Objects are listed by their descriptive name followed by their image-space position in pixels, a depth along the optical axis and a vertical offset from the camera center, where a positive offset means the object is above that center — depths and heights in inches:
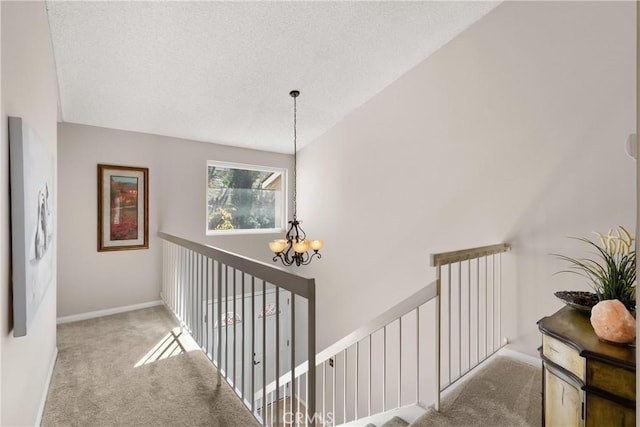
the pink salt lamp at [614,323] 43.4 -16.4
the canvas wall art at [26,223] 43.3 -1.6
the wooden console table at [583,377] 40.1 -24.2
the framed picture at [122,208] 142.8 +2.5
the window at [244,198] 181.0 +9.6
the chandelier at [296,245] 121.8 -13.5
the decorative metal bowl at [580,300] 58.0 -18.4
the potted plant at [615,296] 43.7 -14.8
